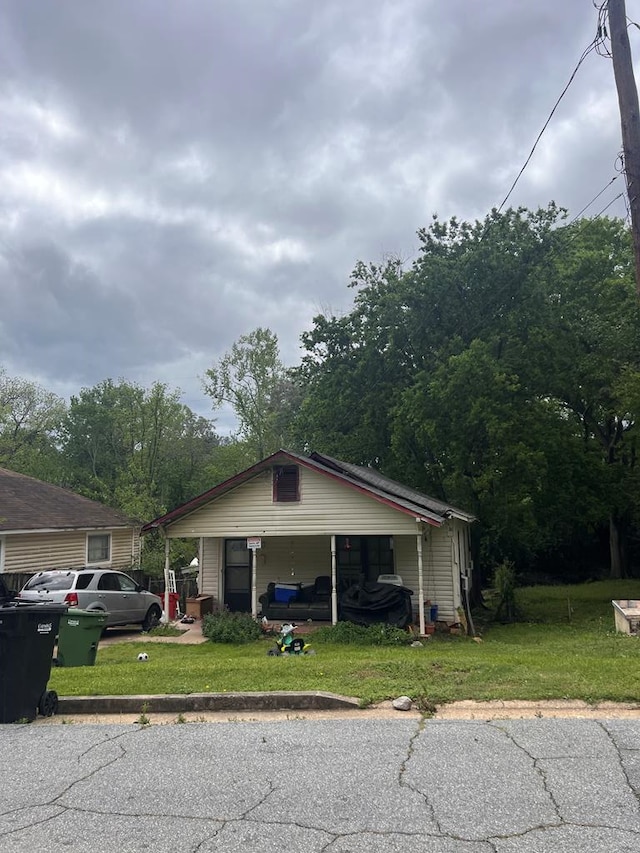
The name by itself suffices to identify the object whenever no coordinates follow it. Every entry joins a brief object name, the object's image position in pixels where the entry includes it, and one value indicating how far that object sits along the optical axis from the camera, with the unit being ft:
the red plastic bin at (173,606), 53.65
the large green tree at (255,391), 126.31
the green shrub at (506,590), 54.24
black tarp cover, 44.88
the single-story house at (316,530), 46.62
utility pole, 26.91
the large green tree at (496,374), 59.16
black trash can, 21.45
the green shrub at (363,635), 41.01
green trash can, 30.12
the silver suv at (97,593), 42.70
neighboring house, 61.57
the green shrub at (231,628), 42.91
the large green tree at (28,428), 137.10
